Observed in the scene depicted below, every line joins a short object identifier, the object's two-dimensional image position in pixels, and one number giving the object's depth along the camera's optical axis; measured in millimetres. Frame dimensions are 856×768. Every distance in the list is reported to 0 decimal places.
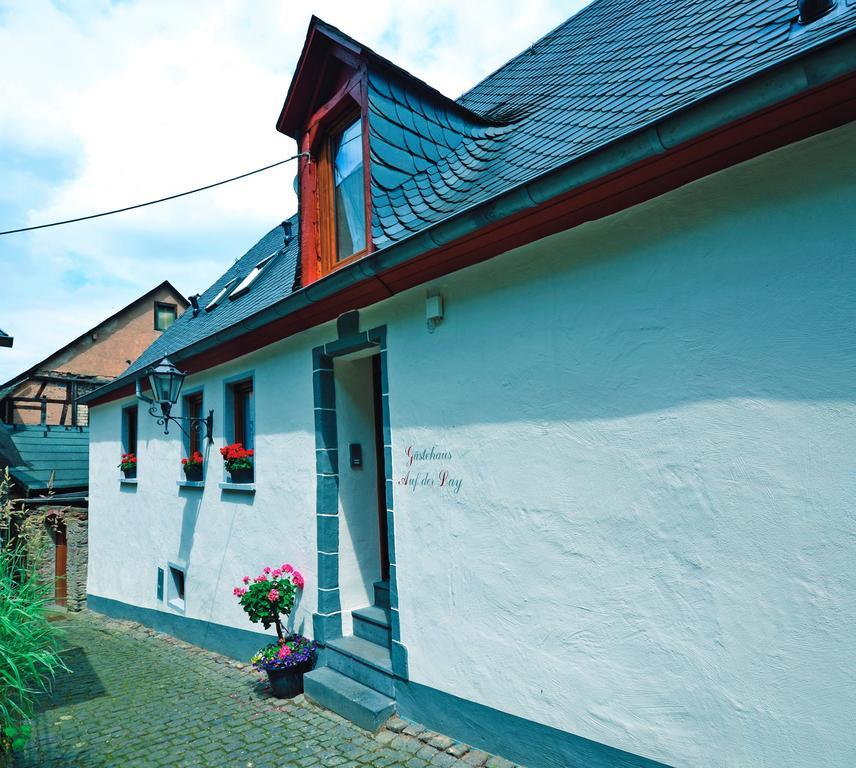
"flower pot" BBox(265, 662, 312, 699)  5266
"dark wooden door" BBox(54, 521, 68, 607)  11625
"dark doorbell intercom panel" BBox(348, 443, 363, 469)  5758
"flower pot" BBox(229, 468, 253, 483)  6645
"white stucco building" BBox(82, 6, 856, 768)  2570
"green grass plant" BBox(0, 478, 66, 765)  3324
